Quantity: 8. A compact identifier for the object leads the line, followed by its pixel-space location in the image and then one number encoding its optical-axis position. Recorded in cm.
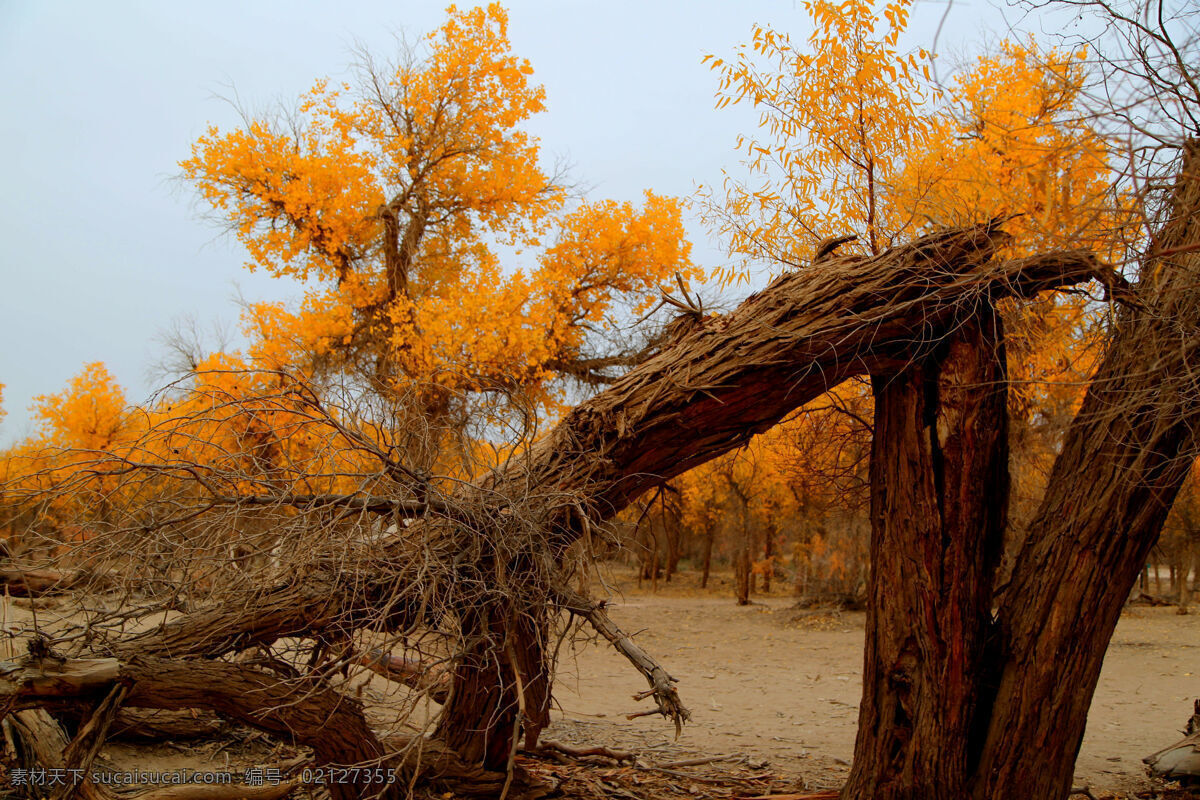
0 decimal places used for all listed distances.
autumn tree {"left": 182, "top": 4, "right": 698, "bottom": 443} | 1563
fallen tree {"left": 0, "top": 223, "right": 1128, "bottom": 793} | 410
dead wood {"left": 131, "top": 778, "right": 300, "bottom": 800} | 387
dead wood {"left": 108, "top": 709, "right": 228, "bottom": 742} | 512
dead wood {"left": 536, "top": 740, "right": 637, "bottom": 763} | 577
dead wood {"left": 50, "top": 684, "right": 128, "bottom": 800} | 373
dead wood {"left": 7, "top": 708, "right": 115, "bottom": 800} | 438
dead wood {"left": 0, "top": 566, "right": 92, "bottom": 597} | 544
